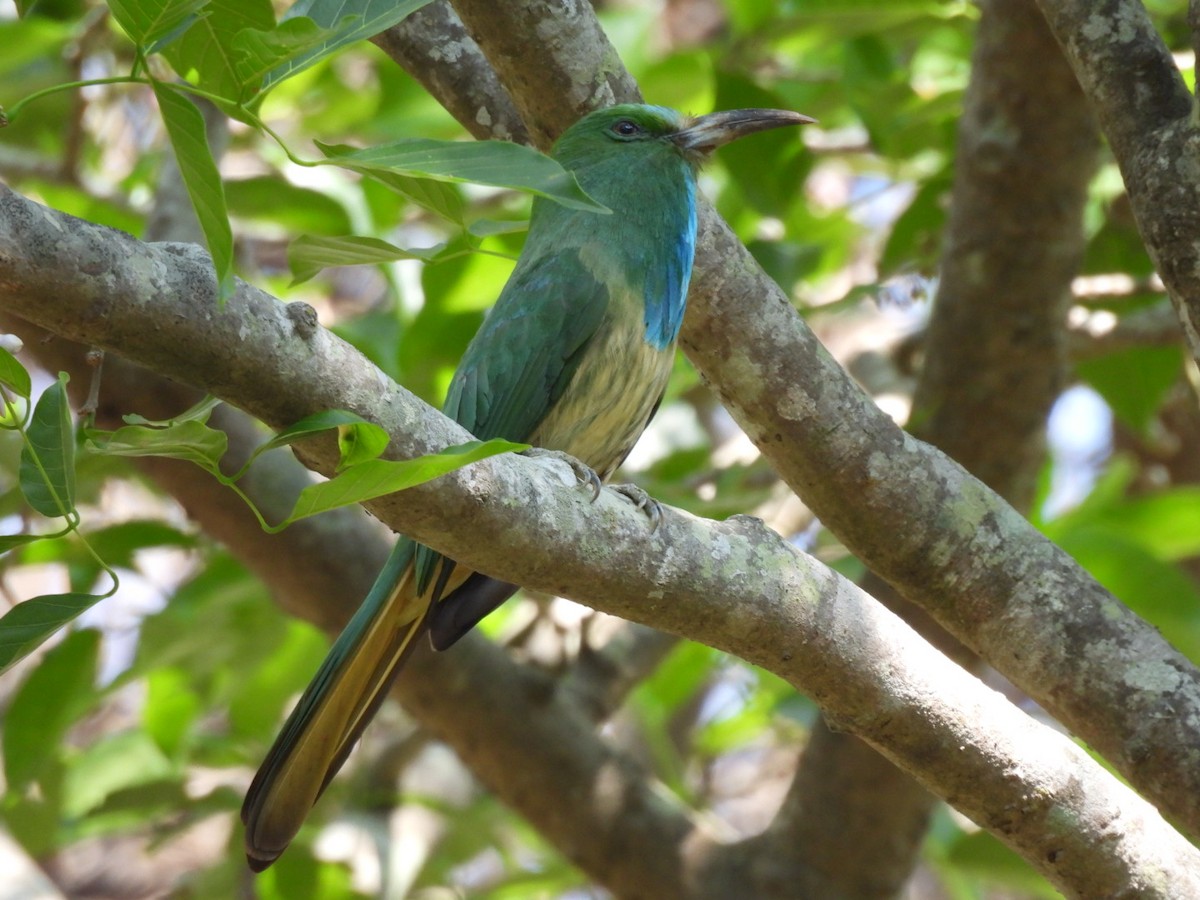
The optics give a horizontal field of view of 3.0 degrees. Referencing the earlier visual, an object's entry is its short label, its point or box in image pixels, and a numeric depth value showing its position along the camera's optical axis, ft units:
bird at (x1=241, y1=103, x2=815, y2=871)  28.74
